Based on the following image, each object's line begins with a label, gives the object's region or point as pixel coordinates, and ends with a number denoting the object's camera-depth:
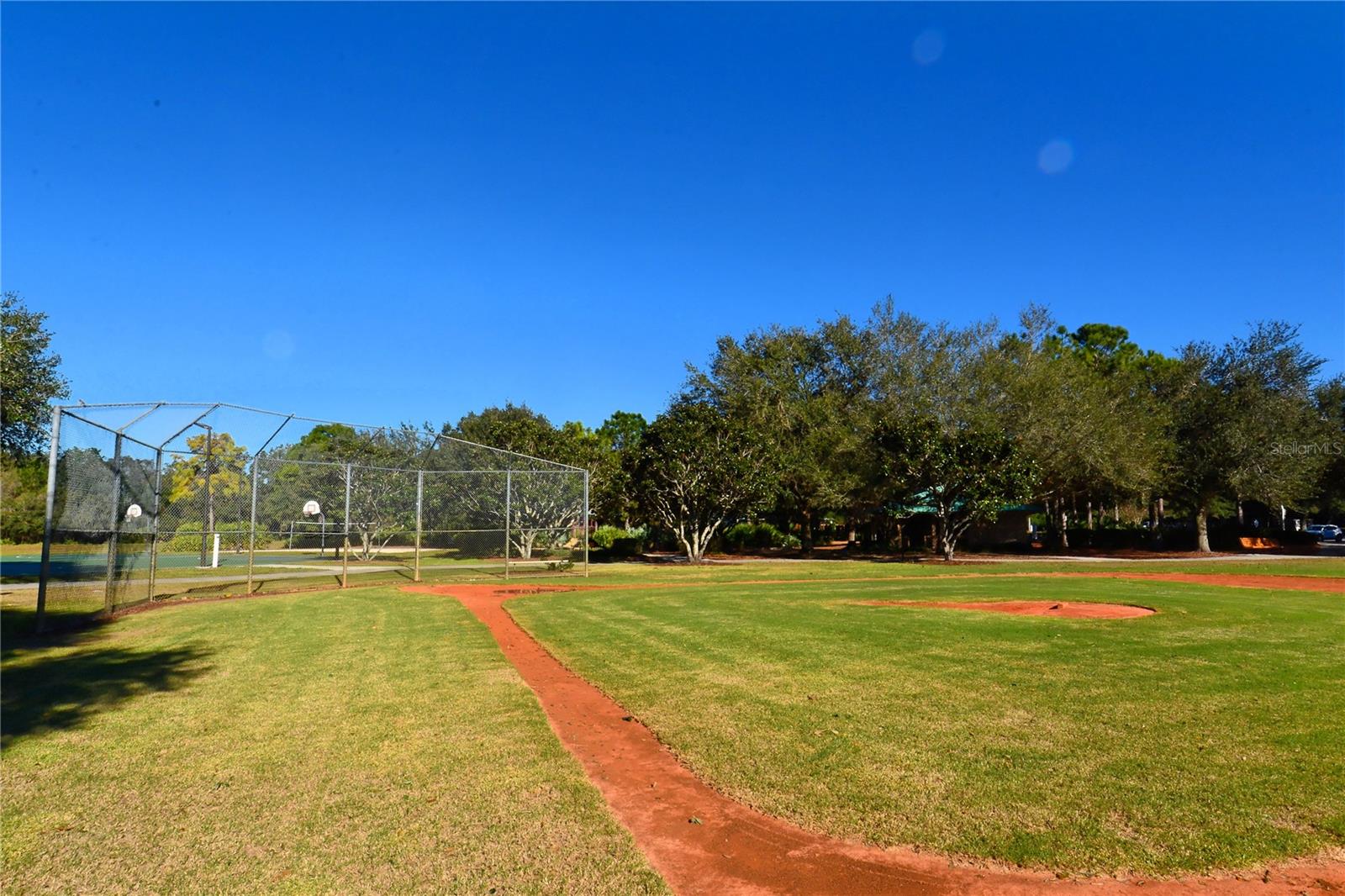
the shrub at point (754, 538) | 45.53
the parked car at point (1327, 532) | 51.12
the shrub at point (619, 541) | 39.53
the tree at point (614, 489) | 32.41
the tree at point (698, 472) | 30.39
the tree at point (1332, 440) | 35.31
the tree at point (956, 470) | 29.59
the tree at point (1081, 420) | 32.56
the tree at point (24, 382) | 18.12
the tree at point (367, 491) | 25.47
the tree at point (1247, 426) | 33.19
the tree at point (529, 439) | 35.62
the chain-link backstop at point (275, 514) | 12.66
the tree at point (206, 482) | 19.48
